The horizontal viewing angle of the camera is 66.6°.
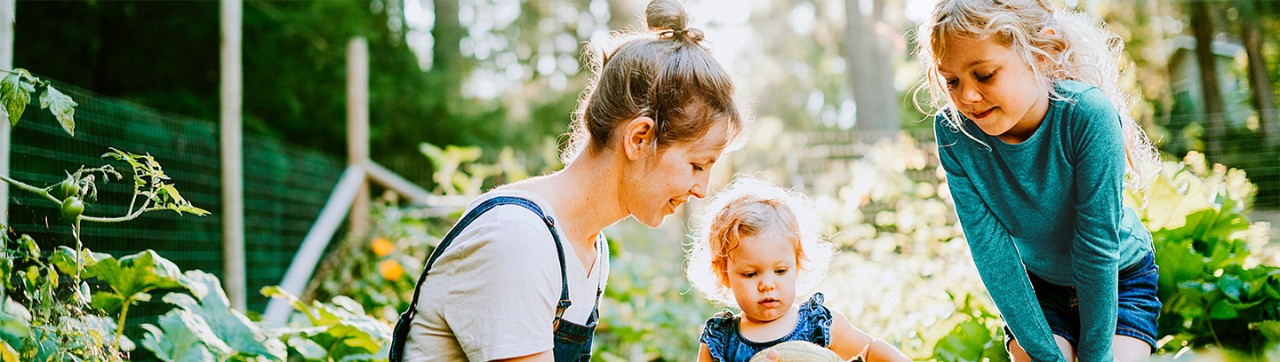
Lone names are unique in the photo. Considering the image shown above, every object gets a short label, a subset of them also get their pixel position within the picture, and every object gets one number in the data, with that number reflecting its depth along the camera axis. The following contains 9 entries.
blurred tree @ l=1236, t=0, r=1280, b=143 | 16.25
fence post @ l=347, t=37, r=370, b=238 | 5.47
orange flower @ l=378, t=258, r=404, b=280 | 4.26
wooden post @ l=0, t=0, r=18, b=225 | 2.08
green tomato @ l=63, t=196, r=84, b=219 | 1.52
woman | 1.55
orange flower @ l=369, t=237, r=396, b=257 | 4.64
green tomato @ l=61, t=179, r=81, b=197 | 1.56
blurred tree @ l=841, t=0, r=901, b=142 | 12.80
